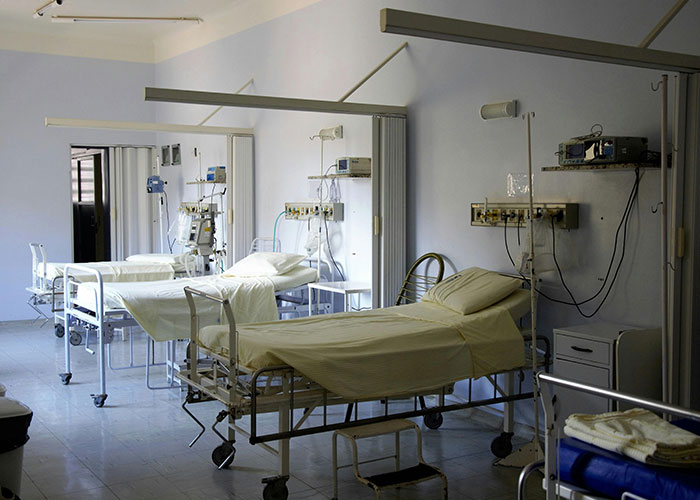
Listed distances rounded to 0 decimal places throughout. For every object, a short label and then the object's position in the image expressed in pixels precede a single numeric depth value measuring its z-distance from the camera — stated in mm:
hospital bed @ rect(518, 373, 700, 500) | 2439
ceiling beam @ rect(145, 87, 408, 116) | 5012
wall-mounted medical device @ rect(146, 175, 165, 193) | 10398
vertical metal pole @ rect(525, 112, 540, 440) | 4191
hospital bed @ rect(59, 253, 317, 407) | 6039
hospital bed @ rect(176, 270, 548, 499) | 3986
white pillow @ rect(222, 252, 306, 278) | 7101
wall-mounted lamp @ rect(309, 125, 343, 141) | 7074
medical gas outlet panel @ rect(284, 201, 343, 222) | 7227
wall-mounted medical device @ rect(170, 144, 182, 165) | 10523
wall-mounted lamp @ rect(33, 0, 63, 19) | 8163
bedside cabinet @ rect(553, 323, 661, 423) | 4156
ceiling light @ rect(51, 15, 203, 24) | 9086
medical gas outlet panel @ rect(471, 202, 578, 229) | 4867
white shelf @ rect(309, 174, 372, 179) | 6758
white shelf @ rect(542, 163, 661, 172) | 4297
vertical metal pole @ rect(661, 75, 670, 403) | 3770
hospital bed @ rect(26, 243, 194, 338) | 8497
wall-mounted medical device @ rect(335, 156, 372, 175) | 6680
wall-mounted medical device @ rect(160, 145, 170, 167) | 10766
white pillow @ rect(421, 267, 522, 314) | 4875
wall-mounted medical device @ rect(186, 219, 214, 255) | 7828
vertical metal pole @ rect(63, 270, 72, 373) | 6443
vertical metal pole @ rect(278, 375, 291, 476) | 4004
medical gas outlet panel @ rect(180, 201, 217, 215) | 9262
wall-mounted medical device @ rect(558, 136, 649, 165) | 4234
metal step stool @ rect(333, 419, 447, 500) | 3945
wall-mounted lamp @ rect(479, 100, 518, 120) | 5285
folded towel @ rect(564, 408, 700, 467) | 2545
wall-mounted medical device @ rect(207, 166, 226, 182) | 8938
